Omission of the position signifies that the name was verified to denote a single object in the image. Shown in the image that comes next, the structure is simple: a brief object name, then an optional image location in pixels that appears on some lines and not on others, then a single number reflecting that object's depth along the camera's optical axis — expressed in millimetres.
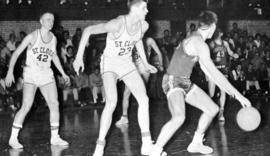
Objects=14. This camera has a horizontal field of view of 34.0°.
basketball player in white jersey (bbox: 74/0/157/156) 5887
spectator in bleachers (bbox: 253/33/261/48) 16580
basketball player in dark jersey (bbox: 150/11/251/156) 5664
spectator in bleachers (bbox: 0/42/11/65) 12978
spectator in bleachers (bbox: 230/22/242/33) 17200
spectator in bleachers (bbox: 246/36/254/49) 16234
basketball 5492
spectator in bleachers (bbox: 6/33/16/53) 13797
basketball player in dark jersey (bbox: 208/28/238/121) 9495
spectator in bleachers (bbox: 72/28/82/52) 14569
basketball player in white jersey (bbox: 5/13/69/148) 6863
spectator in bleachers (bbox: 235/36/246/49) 16172
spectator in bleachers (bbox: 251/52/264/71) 15306
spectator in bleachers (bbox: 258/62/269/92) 15219
